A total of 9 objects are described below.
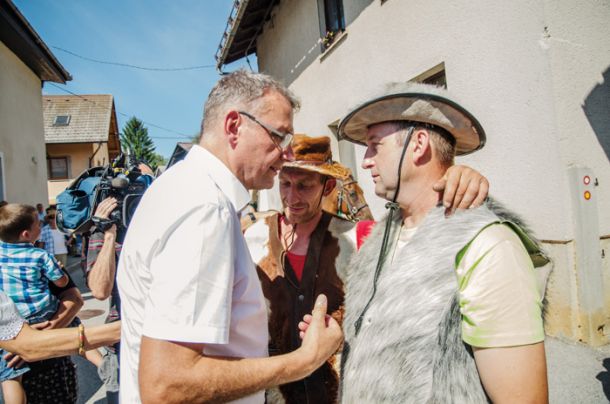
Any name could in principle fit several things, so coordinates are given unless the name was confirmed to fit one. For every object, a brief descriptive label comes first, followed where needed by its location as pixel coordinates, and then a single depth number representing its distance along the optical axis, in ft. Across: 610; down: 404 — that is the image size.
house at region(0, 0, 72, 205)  31.09
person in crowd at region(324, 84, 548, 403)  3.34
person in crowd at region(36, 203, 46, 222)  32.28
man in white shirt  3.12
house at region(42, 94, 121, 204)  71.00
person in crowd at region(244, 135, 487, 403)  6.35
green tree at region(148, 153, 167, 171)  206.80
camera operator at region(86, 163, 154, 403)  8.32
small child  7.87
